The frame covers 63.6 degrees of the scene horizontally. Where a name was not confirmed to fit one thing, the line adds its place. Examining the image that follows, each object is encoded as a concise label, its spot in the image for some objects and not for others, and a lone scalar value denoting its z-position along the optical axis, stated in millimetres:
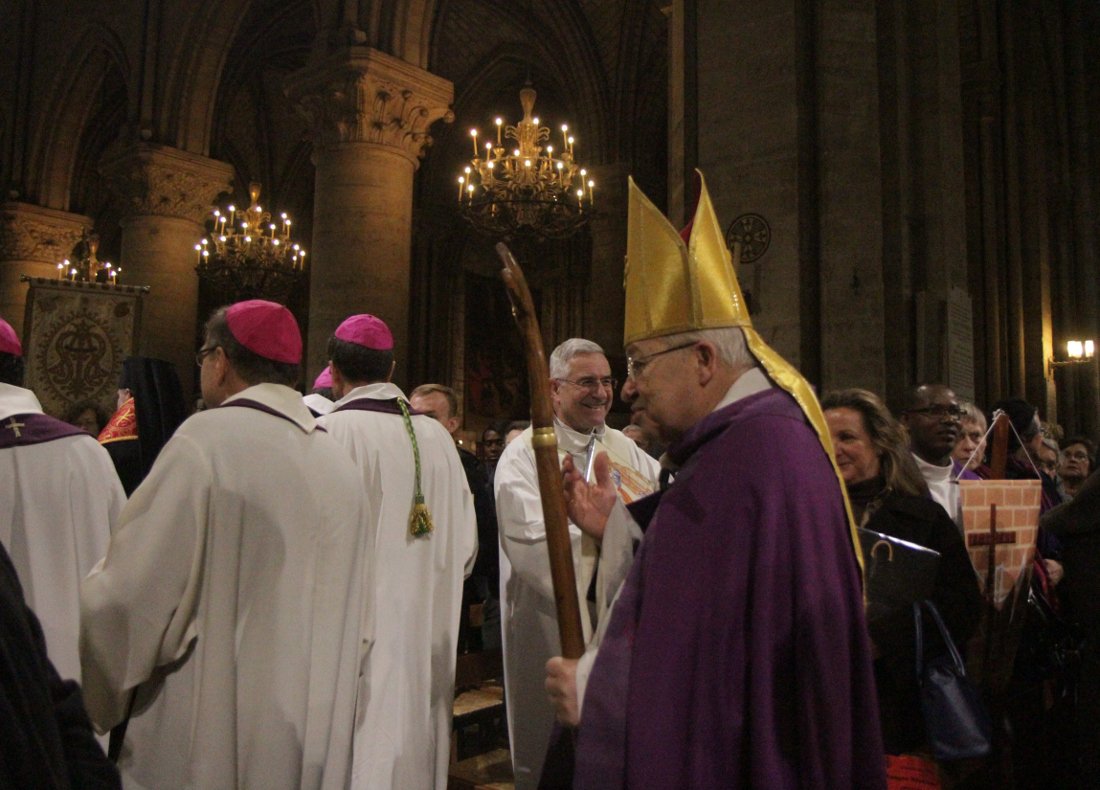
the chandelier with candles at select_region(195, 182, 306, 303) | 15336
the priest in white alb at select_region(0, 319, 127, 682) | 3071
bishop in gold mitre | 1492
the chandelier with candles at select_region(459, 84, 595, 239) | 11078
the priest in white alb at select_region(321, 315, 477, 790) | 3490
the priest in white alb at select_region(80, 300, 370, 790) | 2207
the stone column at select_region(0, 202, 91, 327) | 17516
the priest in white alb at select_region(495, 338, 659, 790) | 3406
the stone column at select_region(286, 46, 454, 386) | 10578
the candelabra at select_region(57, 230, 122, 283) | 14938
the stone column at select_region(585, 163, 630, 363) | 15227
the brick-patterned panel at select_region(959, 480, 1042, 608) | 3172
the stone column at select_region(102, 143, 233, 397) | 14406
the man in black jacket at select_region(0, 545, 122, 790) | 1110
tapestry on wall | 7727
